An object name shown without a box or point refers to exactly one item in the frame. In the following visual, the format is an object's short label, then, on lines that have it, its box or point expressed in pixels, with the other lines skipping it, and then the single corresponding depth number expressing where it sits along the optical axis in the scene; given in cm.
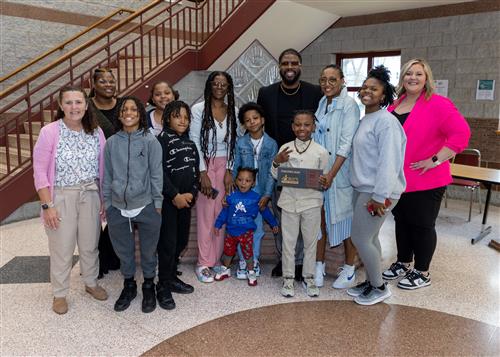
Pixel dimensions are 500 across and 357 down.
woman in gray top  234
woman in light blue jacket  259
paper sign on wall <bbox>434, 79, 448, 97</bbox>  582
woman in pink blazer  266
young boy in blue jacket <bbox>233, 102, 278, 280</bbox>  277
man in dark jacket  283
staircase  473
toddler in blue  279
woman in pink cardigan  232
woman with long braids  277
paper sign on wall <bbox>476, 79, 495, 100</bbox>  544
